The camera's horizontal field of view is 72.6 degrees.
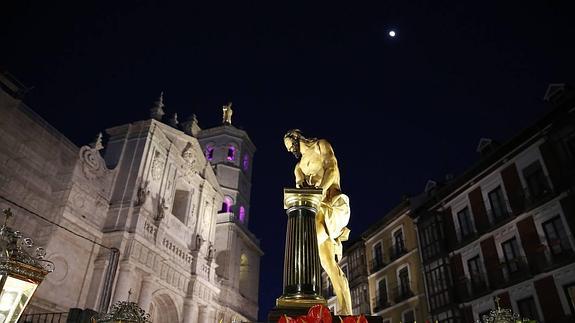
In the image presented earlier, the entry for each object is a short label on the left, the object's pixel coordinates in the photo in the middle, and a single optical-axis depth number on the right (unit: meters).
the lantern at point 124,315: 3.08
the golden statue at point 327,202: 5.94
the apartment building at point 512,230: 15.82
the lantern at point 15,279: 2.76
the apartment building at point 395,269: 23.19
